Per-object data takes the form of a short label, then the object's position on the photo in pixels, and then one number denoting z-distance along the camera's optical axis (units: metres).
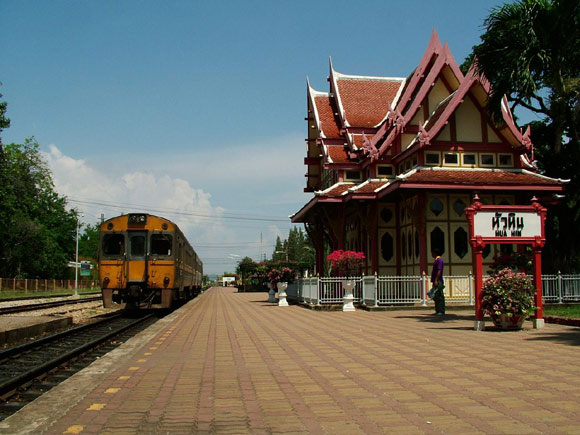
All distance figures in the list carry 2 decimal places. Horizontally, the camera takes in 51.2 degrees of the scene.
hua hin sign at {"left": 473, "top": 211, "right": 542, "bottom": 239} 13.59
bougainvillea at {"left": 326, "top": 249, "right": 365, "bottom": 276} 23.55
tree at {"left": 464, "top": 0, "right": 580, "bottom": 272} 15.77
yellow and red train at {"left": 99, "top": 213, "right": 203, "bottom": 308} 20.45
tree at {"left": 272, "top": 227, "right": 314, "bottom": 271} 142.88
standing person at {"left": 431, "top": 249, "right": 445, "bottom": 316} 17.42
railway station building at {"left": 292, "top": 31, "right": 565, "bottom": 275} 23.08
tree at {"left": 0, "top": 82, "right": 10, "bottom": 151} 45.38
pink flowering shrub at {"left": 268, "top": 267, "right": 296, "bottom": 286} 30.75
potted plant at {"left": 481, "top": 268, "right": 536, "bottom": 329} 12.77
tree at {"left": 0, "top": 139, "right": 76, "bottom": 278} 61.22
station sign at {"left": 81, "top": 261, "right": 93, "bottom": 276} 42.84
